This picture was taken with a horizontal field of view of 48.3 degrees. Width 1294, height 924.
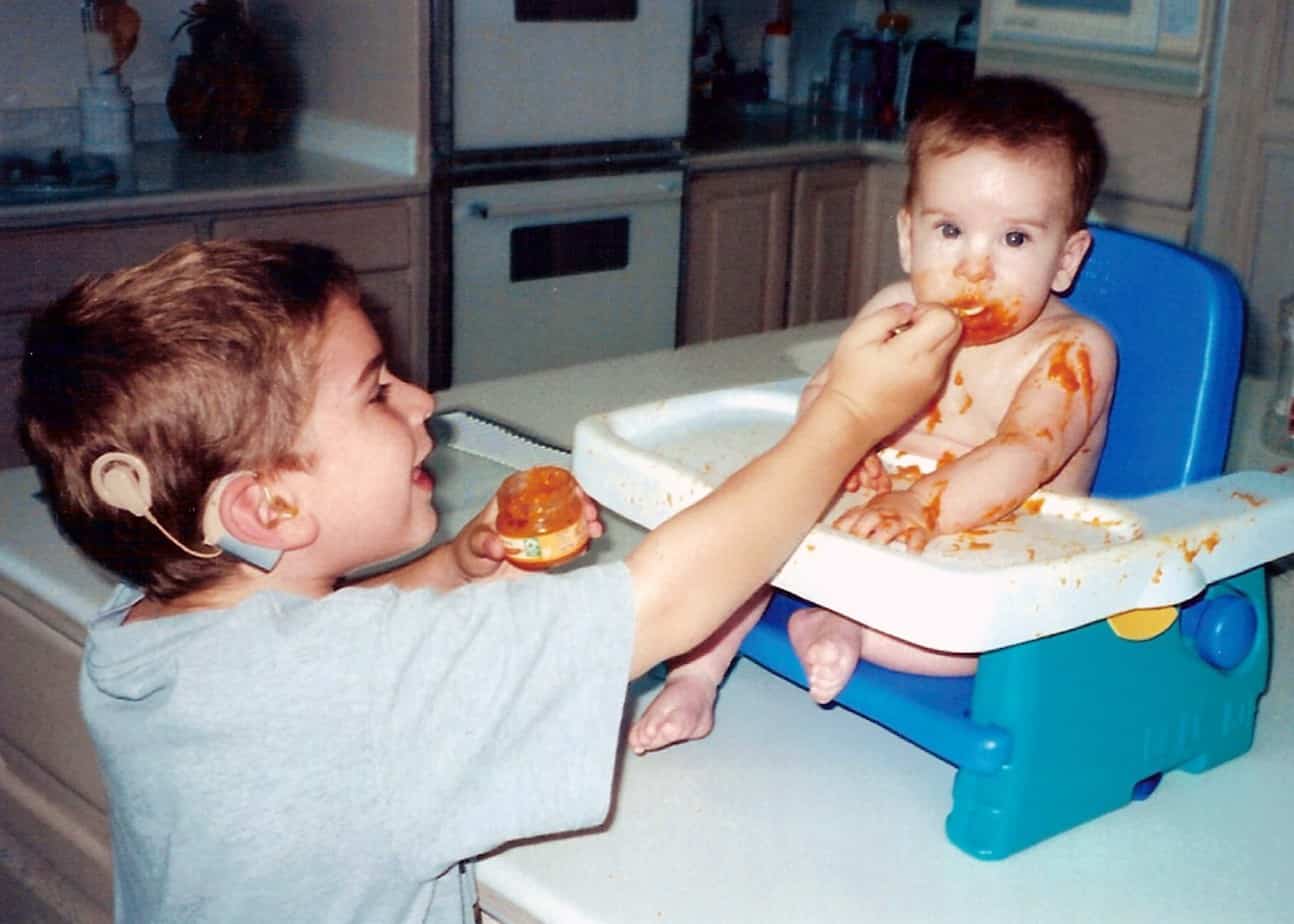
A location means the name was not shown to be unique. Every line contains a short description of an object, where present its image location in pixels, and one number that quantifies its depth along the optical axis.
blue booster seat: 0.82
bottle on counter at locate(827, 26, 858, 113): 4.38
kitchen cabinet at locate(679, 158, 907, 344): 3.70
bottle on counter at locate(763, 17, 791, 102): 4.41
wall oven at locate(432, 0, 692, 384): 3.17
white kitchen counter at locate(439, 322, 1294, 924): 0.78
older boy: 0.75
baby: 1.06
